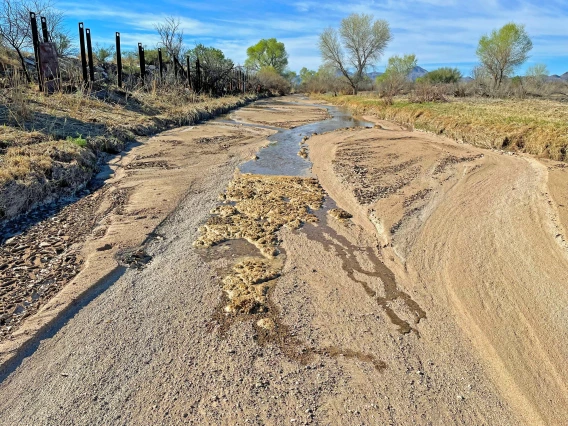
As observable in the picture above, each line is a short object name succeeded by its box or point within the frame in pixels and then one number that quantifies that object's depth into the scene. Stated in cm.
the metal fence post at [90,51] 1487
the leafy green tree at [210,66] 2699
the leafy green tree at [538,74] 4120
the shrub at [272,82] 4659
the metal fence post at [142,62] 1866
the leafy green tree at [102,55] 2255
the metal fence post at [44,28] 1282
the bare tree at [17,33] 1353
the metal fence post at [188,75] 2192
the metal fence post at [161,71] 2056
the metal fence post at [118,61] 1660
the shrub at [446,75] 4816
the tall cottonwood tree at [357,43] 4550
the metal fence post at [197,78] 2406
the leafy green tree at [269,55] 6762
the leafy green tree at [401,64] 5253
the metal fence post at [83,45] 1413
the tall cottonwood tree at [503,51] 3781
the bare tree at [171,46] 2368
